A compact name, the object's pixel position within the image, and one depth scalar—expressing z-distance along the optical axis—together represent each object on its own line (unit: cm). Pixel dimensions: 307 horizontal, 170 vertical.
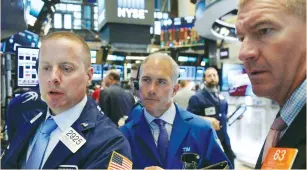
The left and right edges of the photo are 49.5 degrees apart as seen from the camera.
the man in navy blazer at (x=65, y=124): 127
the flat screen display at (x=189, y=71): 820
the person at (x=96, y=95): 626
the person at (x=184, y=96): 486
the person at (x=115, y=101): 496
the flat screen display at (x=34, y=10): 316
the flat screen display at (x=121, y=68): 797
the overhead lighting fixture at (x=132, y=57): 808
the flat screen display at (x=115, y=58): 742
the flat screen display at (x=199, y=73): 836
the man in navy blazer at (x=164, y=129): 179
